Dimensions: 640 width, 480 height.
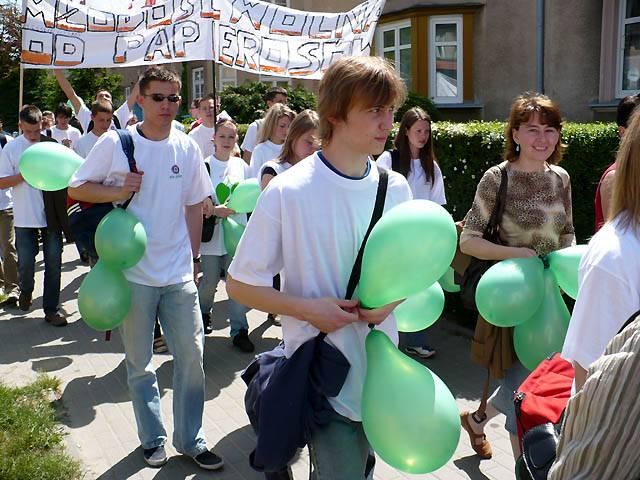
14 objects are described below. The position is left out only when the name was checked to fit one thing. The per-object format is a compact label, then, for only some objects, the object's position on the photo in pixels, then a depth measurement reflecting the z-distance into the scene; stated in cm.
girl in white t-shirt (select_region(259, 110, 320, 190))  469
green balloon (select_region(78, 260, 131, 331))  373
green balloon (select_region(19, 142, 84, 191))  440
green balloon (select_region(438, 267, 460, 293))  484
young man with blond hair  229
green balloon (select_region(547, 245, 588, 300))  313
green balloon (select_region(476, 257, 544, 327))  313
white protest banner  639
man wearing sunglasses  379
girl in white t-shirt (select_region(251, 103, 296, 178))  596
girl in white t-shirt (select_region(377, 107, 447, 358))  559
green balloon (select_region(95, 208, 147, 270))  367
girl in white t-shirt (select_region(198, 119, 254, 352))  596
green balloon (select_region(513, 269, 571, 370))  317
